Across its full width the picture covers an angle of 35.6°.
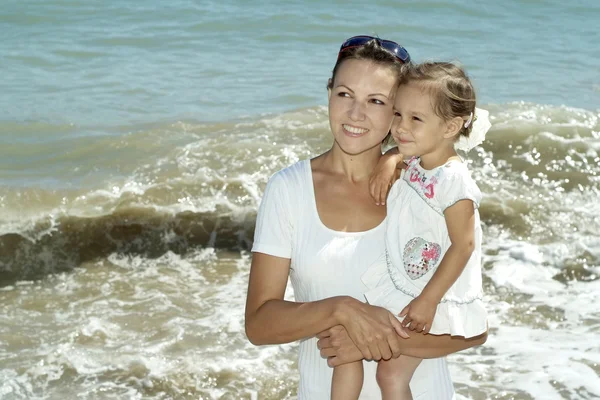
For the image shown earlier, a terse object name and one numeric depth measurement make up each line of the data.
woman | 2.96
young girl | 3.07
